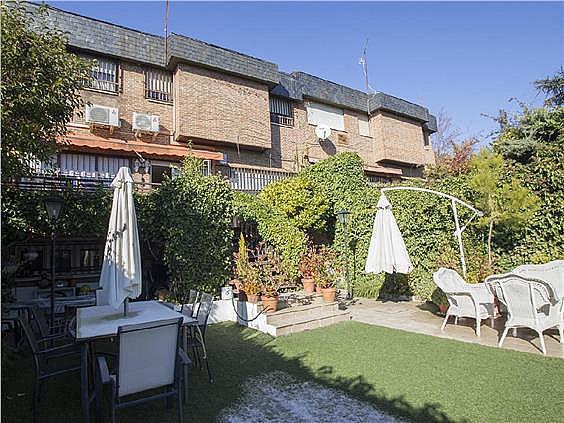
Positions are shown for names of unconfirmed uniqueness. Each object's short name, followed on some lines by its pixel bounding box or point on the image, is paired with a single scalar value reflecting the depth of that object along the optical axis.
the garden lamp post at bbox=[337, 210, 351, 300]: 11.89
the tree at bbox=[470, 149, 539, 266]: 8.56
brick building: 13.90
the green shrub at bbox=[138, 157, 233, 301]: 9.73
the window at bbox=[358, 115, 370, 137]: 23.69
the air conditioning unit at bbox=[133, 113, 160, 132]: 14.80
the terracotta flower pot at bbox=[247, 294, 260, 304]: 9.45
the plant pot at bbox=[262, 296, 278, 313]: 9.34
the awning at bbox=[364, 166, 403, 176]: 22.86
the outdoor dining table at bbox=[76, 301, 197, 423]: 4.29
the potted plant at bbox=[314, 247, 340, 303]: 10.50
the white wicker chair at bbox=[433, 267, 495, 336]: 7.50
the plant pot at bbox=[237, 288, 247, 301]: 9.92
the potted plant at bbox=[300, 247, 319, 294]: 11.37
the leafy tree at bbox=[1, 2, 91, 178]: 5.35
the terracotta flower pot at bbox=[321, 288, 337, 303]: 10.45
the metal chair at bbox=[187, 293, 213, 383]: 6.10
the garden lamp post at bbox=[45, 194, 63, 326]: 7.91
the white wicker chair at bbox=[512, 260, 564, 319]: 6.36
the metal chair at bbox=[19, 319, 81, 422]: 4.48
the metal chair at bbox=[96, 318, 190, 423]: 3.91
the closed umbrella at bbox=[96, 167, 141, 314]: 5.49
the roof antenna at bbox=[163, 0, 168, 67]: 16.03
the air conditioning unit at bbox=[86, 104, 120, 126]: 13.74
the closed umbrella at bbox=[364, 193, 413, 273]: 9.11
